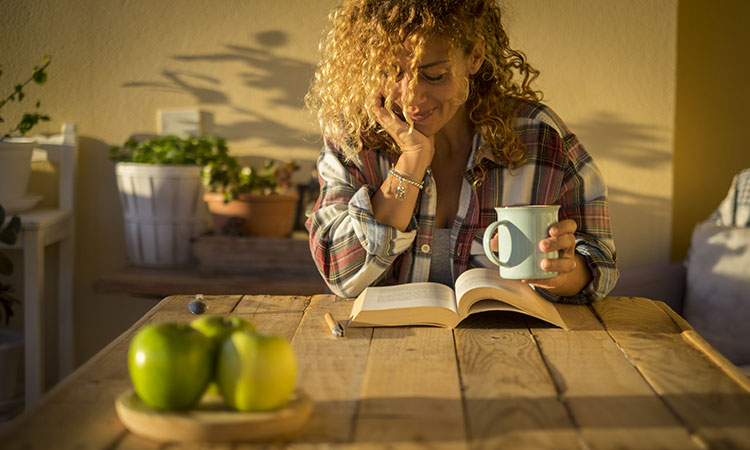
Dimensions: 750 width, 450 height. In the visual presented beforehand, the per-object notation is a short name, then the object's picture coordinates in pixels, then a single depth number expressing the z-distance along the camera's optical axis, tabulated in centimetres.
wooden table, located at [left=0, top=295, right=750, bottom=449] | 82
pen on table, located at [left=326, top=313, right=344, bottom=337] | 125
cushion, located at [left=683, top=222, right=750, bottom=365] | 242
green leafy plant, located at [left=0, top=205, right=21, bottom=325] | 242
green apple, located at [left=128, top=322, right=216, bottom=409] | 79
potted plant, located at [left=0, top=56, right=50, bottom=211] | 262
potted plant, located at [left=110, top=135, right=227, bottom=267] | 274
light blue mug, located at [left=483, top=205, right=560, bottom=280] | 126
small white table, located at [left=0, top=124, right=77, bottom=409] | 266
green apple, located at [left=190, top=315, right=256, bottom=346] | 82
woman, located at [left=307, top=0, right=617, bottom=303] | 159
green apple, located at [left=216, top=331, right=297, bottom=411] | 79
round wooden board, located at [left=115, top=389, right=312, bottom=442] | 79
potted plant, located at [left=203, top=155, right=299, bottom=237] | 272
